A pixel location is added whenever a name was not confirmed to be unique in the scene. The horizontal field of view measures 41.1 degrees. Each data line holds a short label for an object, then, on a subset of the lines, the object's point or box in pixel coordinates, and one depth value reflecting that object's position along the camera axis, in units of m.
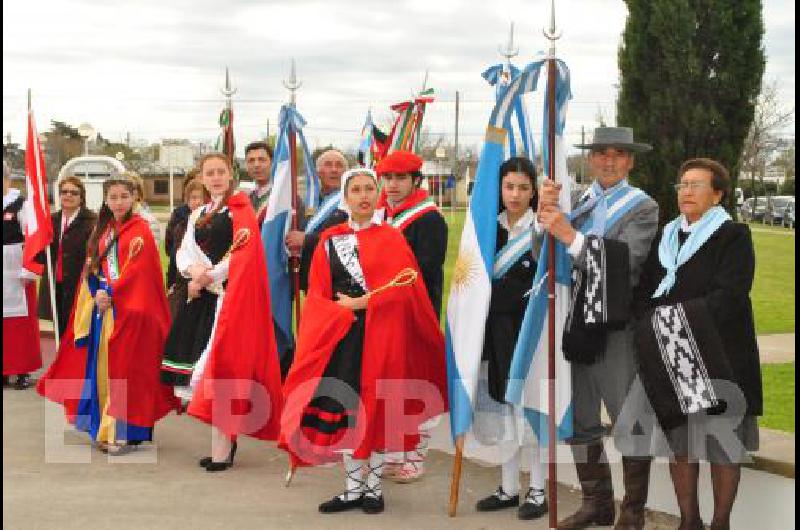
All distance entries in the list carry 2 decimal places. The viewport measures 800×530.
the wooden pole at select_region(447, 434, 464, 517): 5.69
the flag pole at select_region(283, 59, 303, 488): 7.78
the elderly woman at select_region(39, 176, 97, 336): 9.27
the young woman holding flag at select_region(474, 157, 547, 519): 5.67
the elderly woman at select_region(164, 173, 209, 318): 7.63
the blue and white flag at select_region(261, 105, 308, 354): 7.83
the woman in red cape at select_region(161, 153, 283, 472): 6.65
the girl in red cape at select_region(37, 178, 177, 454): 7.13
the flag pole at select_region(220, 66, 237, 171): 8.73
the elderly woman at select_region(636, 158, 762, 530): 4.73
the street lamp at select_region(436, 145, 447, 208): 34.69
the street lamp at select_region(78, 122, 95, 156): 22.00
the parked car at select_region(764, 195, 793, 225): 41.75
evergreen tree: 9.31
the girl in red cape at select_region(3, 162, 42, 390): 9.66
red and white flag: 9.17
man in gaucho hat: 5.11
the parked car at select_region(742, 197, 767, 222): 44.66
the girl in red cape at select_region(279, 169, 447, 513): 5.77
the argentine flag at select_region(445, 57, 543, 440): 5.69
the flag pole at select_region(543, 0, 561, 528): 5.31
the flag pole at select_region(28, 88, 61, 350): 9.27
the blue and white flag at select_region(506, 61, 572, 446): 5.41
